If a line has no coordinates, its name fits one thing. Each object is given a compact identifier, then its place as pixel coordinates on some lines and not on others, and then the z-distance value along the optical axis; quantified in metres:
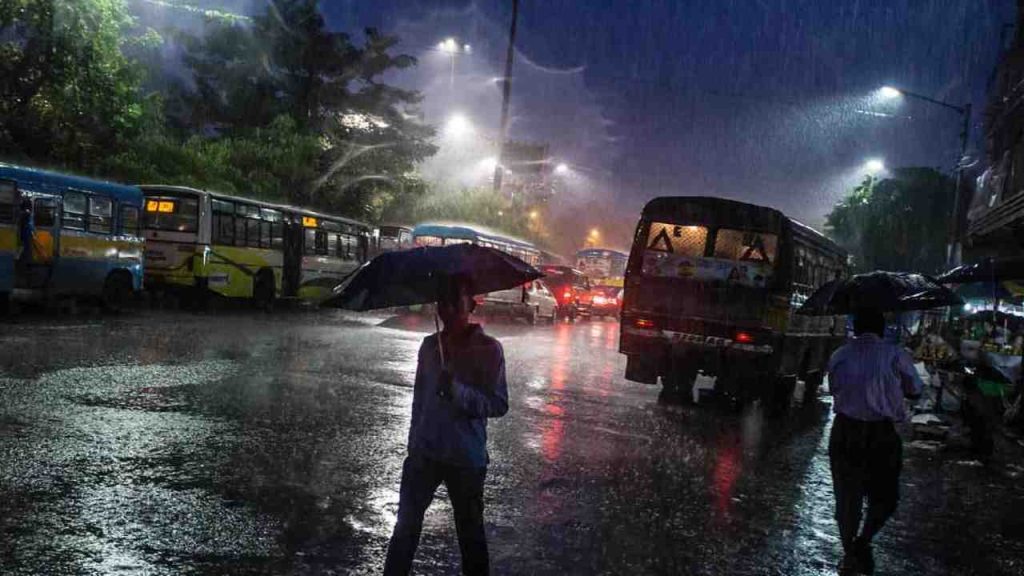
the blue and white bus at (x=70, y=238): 16.33
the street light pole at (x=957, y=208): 25.20
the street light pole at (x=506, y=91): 31.64
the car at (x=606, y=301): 39.56
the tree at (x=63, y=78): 19.97
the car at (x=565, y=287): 34.25
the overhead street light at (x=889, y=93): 23.36
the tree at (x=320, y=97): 37.12
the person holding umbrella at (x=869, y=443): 5.48
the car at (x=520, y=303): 27.62
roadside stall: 10.50
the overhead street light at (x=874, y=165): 31.48
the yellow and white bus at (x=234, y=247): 21.91
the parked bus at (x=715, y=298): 12.65
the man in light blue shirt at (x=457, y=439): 3.90
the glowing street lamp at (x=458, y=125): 40.16
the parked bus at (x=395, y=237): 35.09
